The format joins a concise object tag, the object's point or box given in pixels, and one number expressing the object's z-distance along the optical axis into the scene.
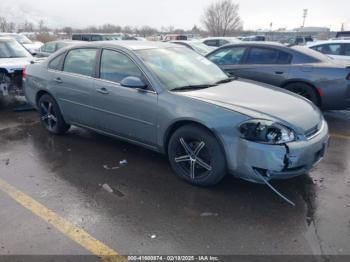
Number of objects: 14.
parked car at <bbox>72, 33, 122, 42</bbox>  29.01
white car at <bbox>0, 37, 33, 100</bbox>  7.97
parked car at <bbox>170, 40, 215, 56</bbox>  14.67
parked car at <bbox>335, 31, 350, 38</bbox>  17.30
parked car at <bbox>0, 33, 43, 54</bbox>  19.98
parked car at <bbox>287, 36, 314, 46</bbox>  32.74
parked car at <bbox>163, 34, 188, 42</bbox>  29.09
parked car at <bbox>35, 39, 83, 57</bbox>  14.25
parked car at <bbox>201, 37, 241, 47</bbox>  17.78
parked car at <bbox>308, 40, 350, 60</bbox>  11.20
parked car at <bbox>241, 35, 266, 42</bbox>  31.34
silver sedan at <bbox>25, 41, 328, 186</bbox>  3.52
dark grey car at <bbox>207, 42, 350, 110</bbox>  6.55
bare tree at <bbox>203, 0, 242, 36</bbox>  55.50
